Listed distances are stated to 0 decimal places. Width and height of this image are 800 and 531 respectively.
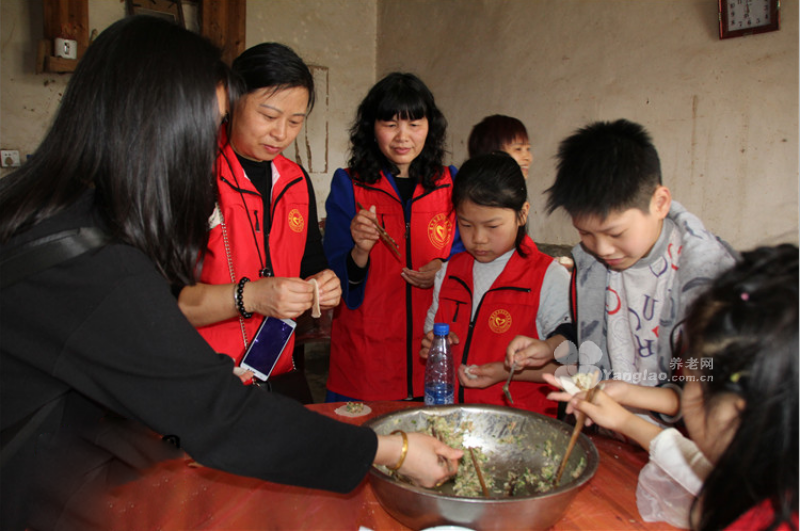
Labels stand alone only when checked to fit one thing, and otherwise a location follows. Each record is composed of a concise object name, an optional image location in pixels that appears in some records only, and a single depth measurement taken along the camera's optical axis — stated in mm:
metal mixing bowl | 1028
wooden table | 1214
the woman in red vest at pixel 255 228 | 1782
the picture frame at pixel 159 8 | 5086
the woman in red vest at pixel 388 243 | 2426
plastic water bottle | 1896
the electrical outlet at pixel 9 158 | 4742
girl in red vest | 2025
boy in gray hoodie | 1427
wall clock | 2754
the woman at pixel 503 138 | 3117
